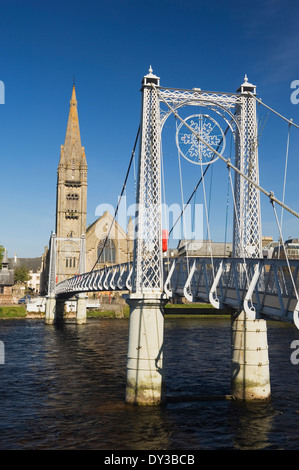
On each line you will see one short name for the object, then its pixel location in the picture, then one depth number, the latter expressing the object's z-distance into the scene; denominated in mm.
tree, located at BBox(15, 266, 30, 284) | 133375
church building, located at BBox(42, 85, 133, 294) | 105688
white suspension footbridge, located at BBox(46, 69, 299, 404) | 22938
